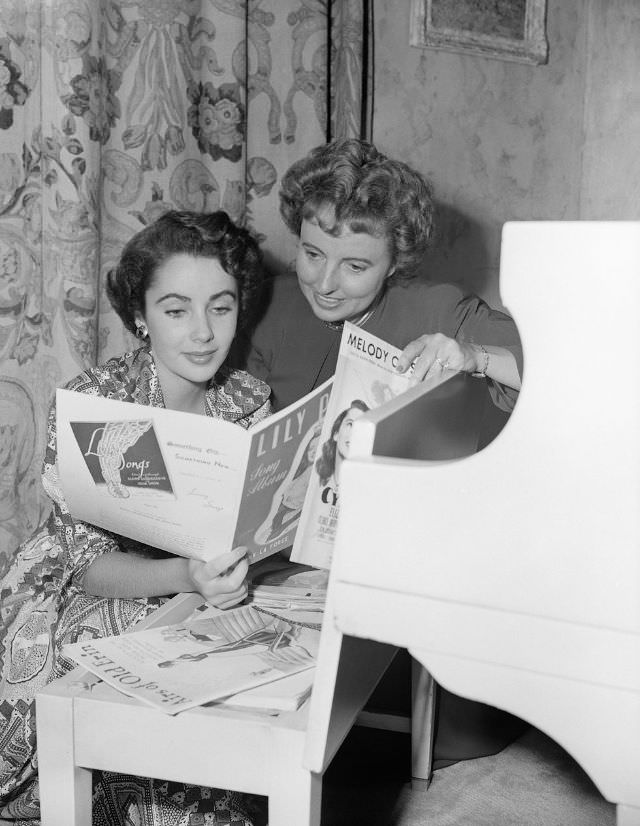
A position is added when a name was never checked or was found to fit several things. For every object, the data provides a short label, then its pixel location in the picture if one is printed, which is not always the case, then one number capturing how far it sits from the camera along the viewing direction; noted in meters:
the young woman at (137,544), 1.29
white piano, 0.75
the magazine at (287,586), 1.29
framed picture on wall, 2.19
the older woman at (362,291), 1.59
